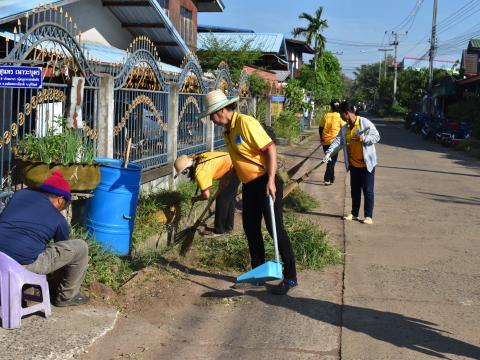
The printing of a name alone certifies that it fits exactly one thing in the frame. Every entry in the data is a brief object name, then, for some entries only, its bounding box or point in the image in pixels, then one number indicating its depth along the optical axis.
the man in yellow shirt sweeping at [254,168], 5.04
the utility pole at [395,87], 70.56
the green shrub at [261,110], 19.62
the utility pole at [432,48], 45.30
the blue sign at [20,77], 5.12
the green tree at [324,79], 44.38
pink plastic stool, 4.12
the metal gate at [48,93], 5.70
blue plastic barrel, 6.04
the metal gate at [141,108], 7.96
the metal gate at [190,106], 10.79
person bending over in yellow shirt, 6.51
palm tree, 53.91
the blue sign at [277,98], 23.35
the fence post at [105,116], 7.30
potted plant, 5.54
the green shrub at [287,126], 22.55
